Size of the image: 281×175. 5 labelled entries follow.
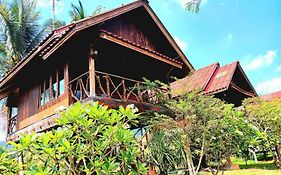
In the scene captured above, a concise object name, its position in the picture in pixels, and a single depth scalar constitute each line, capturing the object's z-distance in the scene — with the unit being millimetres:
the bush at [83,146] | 3356
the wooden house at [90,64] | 6102
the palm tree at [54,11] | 15463
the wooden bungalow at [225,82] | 11081
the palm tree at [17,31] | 14346
